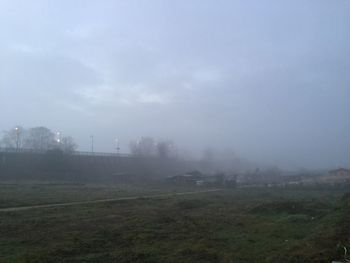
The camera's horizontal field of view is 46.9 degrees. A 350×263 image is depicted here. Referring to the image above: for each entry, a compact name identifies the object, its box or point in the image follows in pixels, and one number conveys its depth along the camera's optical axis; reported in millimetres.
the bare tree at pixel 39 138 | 97500
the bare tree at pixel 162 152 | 113375
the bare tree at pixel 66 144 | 96856
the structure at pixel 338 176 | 69238
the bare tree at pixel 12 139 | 96438
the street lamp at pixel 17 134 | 90269
